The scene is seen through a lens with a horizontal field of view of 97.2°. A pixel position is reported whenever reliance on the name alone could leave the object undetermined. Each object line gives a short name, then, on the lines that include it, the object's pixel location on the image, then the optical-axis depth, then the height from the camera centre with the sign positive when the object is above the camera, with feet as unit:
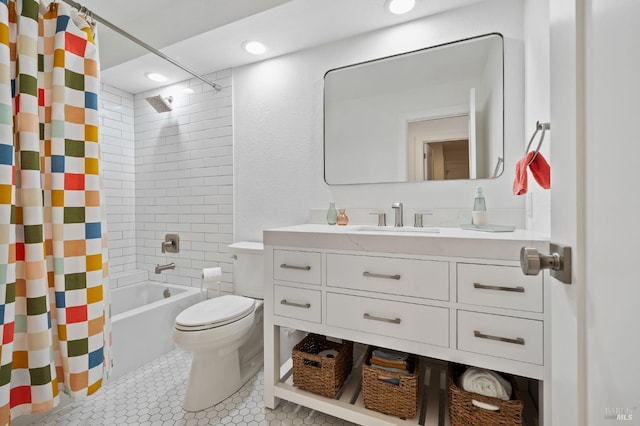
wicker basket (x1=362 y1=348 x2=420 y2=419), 4.13 -2.76
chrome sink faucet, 5.56 -0.15
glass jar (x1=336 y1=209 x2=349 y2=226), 6.05 -0.19
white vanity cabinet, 3.43 -1.28
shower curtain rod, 4.11 +3.39
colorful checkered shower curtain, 3.05 -0.02
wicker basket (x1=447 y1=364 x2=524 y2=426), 3.59 -2.67
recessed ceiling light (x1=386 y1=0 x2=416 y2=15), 5.14 +3.76
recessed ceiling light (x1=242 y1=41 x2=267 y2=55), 6.46 +3.82
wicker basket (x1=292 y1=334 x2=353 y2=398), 4.68 -2.76
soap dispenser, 4.80 -0.04
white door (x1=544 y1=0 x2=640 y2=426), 1.12 +0.01
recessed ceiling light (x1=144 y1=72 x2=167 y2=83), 7.93 +3.85
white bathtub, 6.00 -2.70
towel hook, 3.02 +0.88
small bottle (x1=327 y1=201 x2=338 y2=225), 6.13 -0.13
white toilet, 4.96 -2.52
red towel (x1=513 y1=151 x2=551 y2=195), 3.33 +0.45
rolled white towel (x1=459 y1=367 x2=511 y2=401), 3.81 -2.44
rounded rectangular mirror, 5.16 +1.86
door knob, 1.61 -0.33
